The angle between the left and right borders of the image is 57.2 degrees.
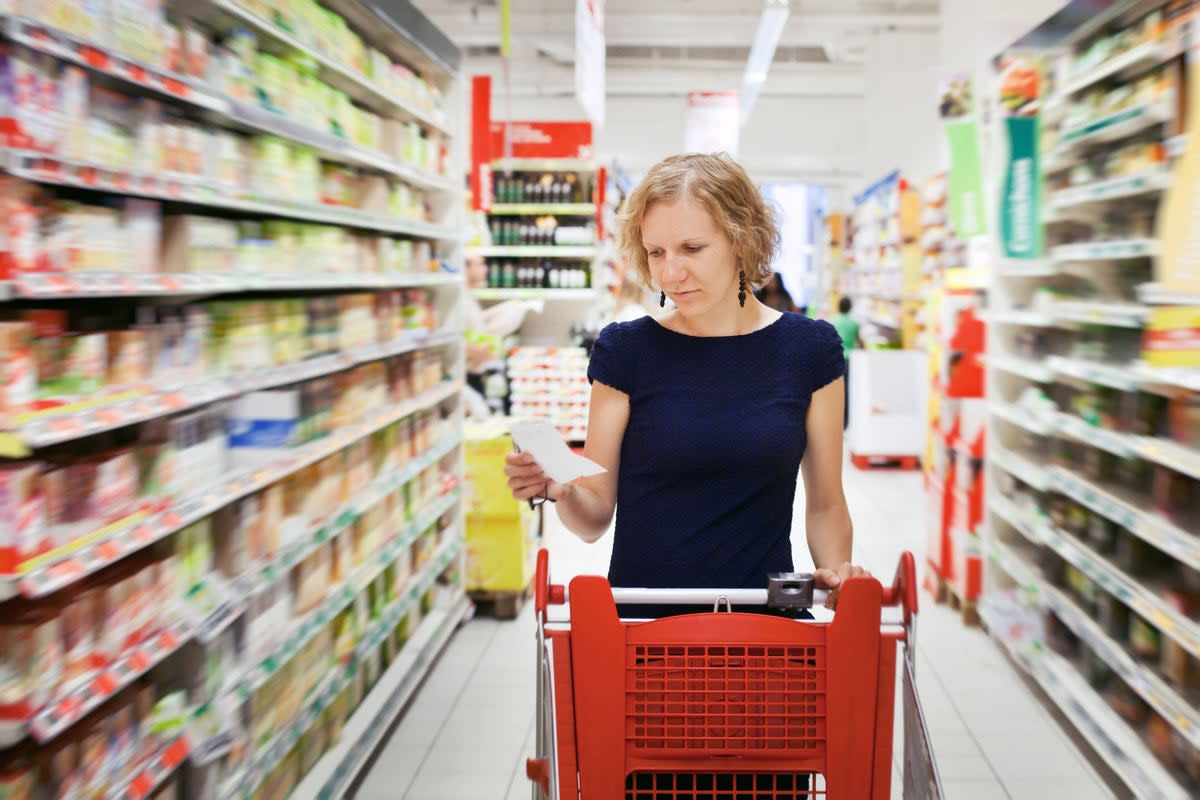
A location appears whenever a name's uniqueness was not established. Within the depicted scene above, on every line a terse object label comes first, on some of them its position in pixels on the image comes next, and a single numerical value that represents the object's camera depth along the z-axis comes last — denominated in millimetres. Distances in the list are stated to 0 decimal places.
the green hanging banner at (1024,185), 4707
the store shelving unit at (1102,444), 3455
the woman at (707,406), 1938
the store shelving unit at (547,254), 10539
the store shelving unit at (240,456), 2096
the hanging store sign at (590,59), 6911
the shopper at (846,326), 12602
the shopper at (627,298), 9476
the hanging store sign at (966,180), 6492
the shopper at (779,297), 13062
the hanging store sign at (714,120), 12383
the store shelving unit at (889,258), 12453
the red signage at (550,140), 10664
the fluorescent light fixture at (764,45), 9145
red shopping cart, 1635
